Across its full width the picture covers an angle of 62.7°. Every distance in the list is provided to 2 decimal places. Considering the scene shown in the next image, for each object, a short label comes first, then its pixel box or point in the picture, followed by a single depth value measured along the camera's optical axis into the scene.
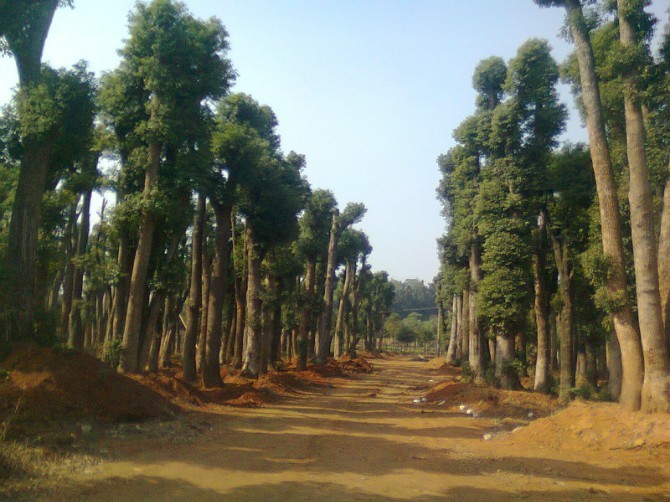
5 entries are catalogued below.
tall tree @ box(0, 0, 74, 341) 12.07
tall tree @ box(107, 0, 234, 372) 16.20
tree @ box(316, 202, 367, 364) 39.81
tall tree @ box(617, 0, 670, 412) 11.30
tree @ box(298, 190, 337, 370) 34.53
